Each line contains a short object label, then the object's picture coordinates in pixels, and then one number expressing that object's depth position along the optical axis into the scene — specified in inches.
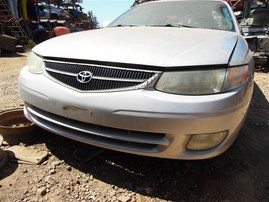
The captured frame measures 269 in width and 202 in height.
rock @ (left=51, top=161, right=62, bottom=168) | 63.8
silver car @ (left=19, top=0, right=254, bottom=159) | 47.9
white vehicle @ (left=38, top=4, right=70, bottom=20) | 464.1
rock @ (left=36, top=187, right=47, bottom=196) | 55.0
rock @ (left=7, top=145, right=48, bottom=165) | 65.1
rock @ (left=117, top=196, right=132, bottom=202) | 53.9
